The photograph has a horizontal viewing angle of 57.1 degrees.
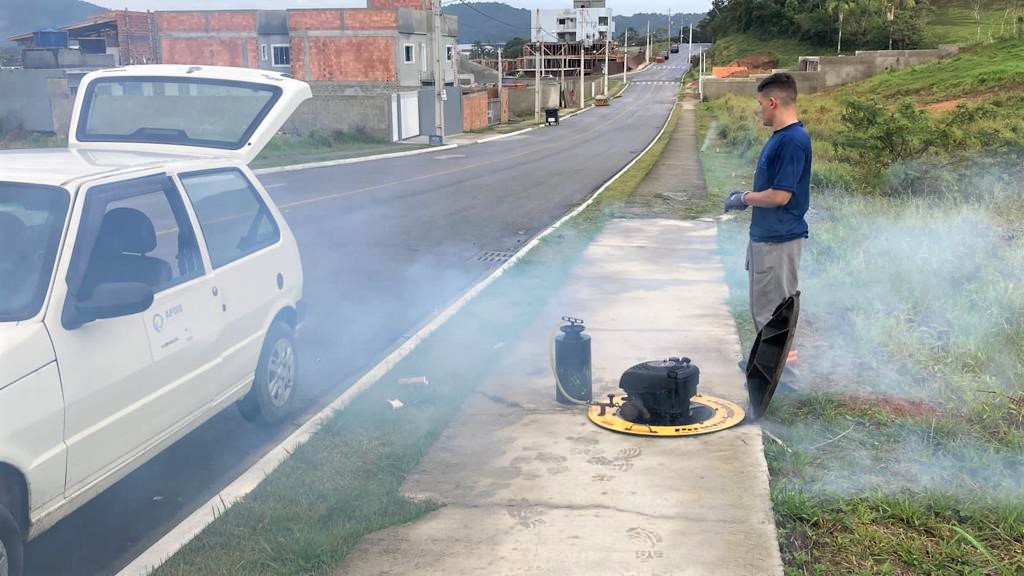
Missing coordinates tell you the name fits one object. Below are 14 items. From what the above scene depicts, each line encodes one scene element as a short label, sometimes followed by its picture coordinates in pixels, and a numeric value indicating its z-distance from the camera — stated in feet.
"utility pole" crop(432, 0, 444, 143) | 122.83
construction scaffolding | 463.71
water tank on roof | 186.29
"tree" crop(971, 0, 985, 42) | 291.75
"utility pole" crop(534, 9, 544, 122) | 221.25
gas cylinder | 19.97
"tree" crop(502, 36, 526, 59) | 583.95
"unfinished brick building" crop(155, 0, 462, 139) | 190.80
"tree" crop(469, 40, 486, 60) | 604.90
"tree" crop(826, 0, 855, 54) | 305.53
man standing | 18.99
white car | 12.30
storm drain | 38.99
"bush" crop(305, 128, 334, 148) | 113.19
